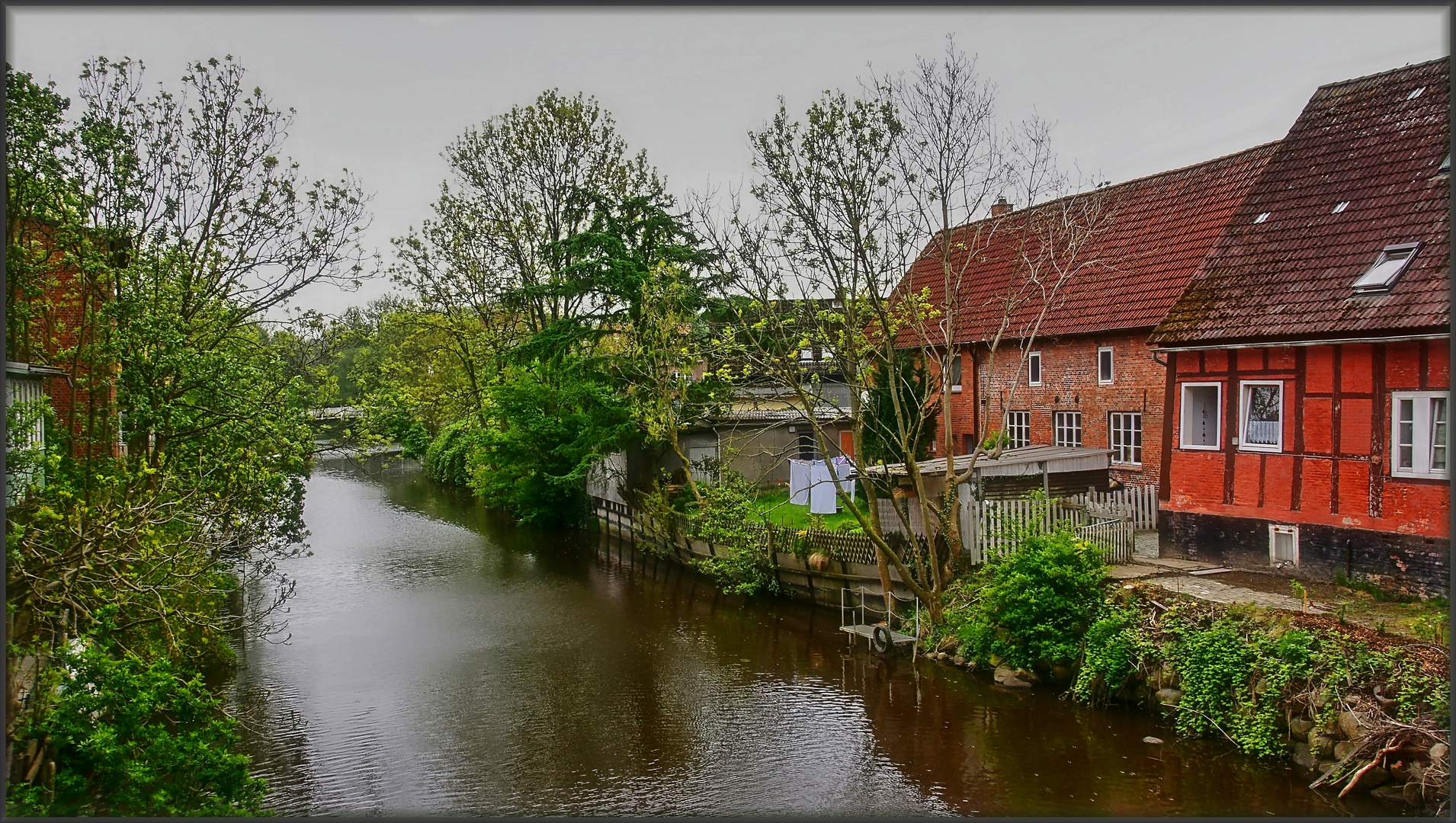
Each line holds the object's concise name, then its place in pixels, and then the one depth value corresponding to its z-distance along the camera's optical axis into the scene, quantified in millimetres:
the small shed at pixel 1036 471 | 16312
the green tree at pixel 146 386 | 8133
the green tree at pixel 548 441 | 25484
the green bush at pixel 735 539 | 19625
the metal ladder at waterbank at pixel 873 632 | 15055
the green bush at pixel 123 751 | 7238
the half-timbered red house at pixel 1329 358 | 12414
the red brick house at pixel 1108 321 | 19641
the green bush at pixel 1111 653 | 11867
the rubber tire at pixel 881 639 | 15150
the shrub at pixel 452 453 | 40150
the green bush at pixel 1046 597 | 12531
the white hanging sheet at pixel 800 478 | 25016
